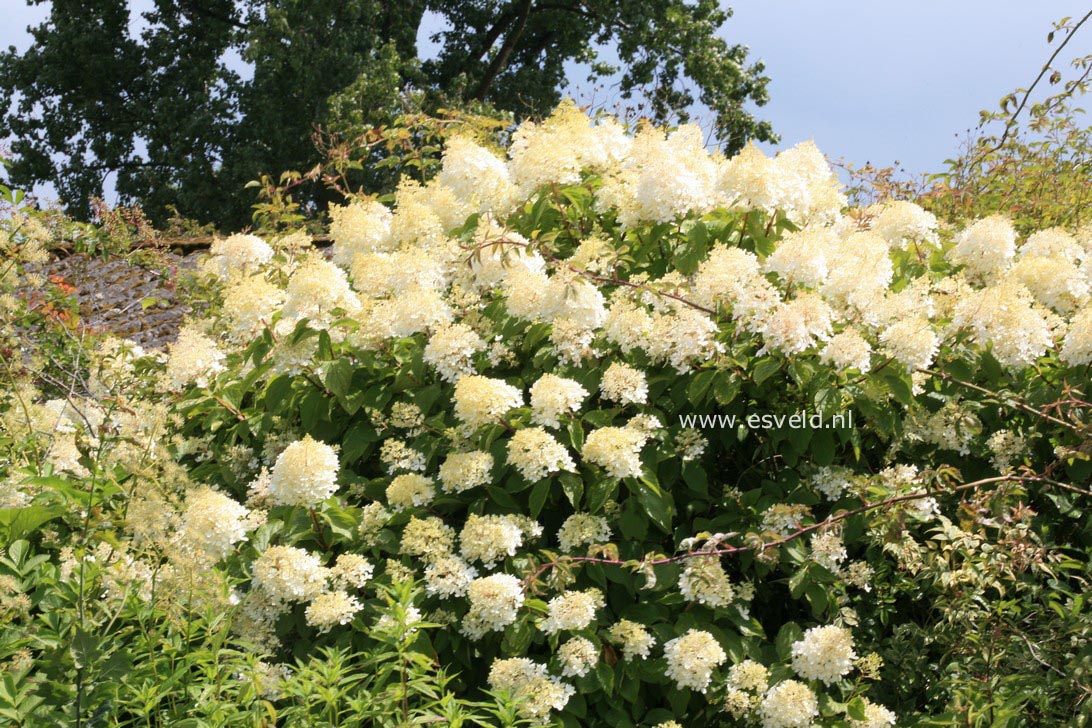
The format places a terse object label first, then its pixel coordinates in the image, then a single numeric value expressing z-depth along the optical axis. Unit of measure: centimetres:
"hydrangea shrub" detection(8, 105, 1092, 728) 304
